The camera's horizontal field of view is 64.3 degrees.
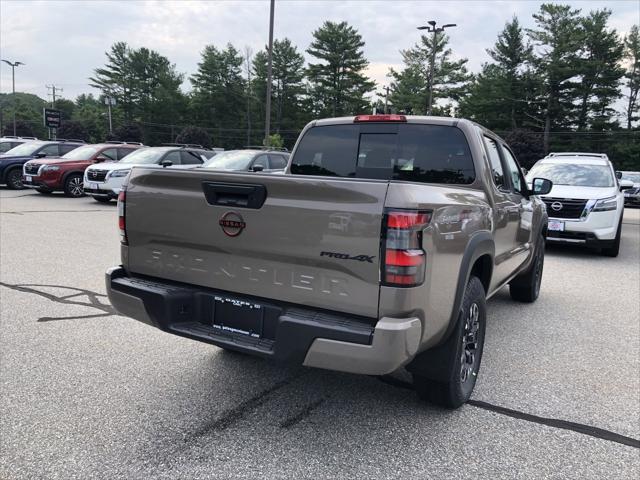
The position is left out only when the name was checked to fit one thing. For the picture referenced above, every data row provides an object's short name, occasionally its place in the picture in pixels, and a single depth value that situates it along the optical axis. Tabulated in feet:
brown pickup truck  8.09
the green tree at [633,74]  178.03
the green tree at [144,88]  245.86
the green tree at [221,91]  237.45
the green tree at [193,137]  172.86
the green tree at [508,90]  179.73
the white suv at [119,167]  47.65
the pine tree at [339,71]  207.72
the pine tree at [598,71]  165.48
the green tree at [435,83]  197.26
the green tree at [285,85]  226.79
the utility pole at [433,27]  101.55
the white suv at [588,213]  29.53
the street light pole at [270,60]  68.33
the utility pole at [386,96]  214.28
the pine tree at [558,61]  167.63
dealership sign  116.26
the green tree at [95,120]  263.70
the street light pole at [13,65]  168.14
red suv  52.65
